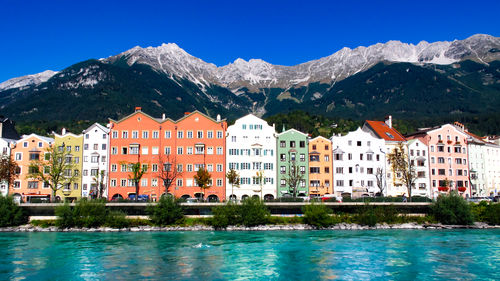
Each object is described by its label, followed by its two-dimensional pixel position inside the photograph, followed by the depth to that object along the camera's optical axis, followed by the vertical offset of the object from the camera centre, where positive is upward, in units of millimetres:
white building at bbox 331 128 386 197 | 92312 +5598
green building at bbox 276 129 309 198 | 90500 +5806
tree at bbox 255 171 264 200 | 89094 +2468
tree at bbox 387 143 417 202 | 89750 +4913
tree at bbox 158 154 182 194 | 86625 +4169
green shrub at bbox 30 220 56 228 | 70750 -5224
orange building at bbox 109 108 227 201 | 89000 +7728
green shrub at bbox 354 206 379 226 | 71181 -4548
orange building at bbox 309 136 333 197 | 91812 +4550
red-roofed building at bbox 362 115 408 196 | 94938 +10343
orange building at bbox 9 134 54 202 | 90562 +5605
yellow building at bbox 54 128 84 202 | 90500 +6345
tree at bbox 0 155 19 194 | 84375 +4199
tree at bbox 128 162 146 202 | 83706 +3205
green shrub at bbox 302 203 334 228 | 69375 -4313
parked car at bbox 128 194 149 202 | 85794 -1188
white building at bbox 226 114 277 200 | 90000 +6842
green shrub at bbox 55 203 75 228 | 69188 -4320
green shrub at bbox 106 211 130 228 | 69250 -4772
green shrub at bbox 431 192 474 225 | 72312 -3707
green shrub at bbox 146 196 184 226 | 69875 -3574
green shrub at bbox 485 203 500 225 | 73625 -4469
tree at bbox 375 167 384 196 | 88456 +2175
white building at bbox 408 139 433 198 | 96500 +4835
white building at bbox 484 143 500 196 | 105912 +4515
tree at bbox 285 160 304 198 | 84312 +2385
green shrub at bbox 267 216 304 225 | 70688 -5006
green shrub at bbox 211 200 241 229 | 69438 -4207
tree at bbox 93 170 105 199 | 85625 +1805
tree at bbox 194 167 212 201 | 85188 +2242
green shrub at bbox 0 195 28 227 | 69562 -3504
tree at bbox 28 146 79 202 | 85562 +4551
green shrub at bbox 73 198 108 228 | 69250 -3738
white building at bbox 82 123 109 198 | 89938 +6728
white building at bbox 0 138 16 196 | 90562 +9224
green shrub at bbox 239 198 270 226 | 69562 -3656
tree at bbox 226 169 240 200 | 85862 +2396
